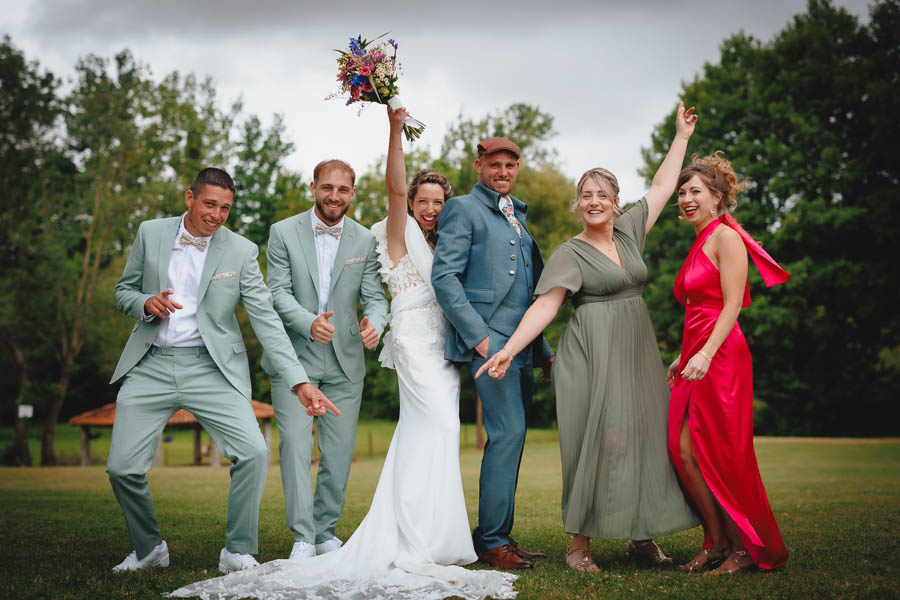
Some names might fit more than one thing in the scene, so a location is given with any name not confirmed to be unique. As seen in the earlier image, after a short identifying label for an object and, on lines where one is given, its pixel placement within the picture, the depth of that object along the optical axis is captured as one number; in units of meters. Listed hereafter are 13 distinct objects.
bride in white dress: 4.59
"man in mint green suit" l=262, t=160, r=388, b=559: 5.91
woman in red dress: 5.17
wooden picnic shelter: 24.28
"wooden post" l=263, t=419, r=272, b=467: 26.09
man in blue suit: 5.49
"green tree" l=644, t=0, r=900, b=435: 26.94
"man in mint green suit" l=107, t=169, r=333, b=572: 5.38
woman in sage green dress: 5.23
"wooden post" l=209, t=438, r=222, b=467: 27.12
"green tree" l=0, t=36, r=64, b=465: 29.86
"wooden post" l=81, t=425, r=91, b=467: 28.12
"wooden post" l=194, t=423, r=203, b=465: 29.83
